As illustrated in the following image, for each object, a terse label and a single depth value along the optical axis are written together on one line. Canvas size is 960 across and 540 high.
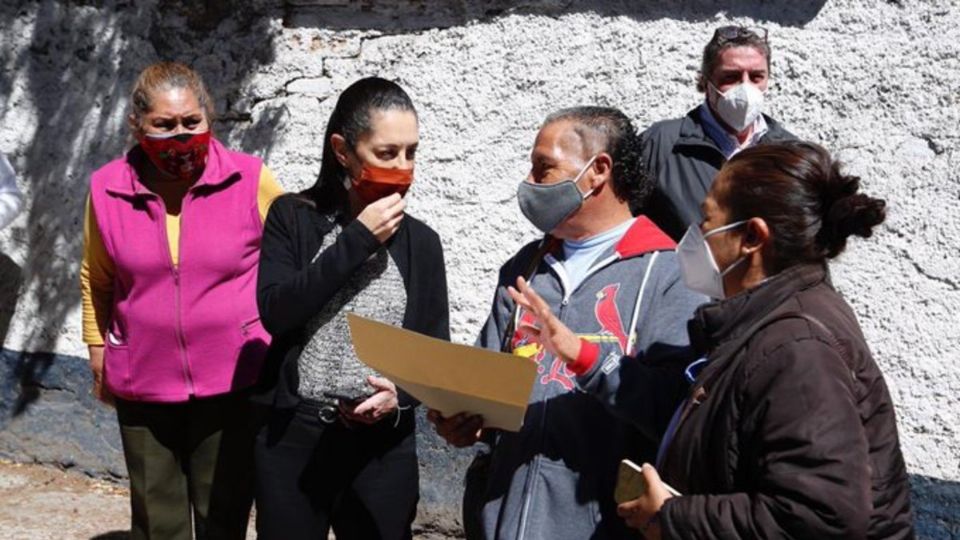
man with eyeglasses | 3.52
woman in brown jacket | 2.00
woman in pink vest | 3.79
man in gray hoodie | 2.59
